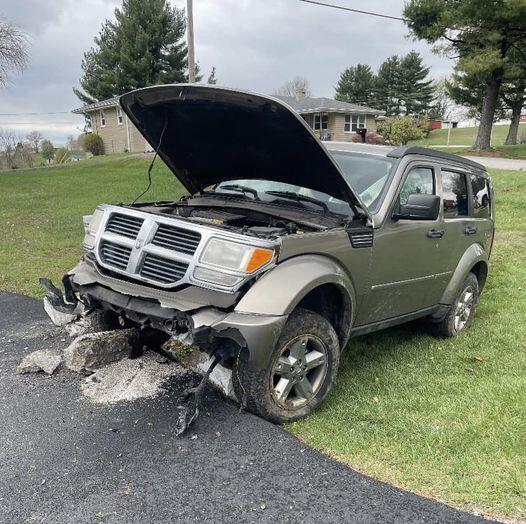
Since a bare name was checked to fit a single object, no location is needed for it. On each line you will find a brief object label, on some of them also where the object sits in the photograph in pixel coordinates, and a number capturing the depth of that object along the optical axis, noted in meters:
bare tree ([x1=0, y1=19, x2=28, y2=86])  21.41
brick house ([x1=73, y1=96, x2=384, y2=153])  37.12
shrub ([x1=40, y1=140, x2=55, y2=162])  47.78
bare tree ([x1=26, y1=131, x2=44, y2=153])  47.73
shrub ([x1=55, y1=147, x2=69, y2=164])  40.74
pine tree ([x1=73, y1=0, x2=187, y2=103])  34.91
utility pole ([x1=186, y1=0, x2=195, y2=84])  17.34
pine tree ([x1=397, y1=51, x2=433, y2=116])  63.91
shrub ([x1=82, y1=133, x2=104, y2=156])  38.78
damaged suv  3.29
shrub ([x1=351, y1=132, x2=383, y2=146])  27.94
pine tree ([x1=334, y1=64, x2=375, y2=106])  63.91
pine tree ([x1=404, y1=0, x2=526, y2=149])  22.88
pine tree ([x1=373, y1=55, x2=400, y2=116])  64.31
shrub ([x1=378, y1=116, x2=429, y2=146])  31.03
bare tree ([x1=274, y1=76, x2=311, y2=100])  69.31
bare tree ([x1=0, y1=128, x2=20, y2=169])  32.12
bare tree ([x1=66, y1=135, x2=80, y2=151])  51.70
